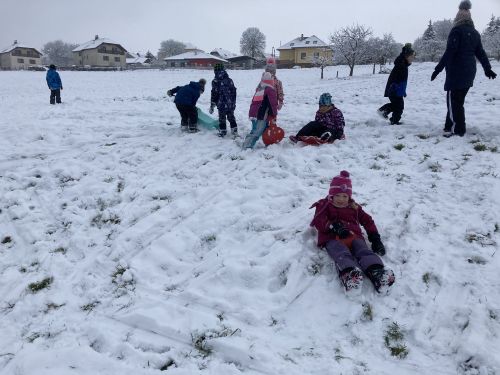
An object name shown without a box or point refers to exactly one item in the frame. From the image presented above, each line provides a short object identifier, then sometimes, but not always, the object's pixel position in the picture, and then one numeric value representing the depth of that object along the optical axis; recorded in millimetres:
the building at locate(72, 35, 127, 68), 77000
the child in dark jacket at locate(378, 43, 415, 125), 8352
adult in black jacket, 6959
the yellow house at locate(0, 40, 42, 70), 81062
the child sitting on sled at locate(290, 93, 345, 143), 7785
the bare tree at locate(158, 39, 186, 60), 98000
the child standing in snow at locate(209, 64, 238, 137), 8586
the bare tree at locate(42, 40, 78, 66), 99250
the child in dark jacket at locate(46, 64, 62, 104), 14070
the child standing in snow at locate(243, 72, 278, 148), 7613
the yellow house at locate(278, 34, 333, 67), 68312
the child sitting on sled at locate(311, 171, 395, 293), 3744
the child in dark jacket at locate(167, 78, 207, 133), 9016
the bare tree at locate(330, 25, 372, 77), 36031
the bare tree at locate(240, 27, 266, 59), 76875
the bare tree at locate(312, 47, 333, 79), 66994
